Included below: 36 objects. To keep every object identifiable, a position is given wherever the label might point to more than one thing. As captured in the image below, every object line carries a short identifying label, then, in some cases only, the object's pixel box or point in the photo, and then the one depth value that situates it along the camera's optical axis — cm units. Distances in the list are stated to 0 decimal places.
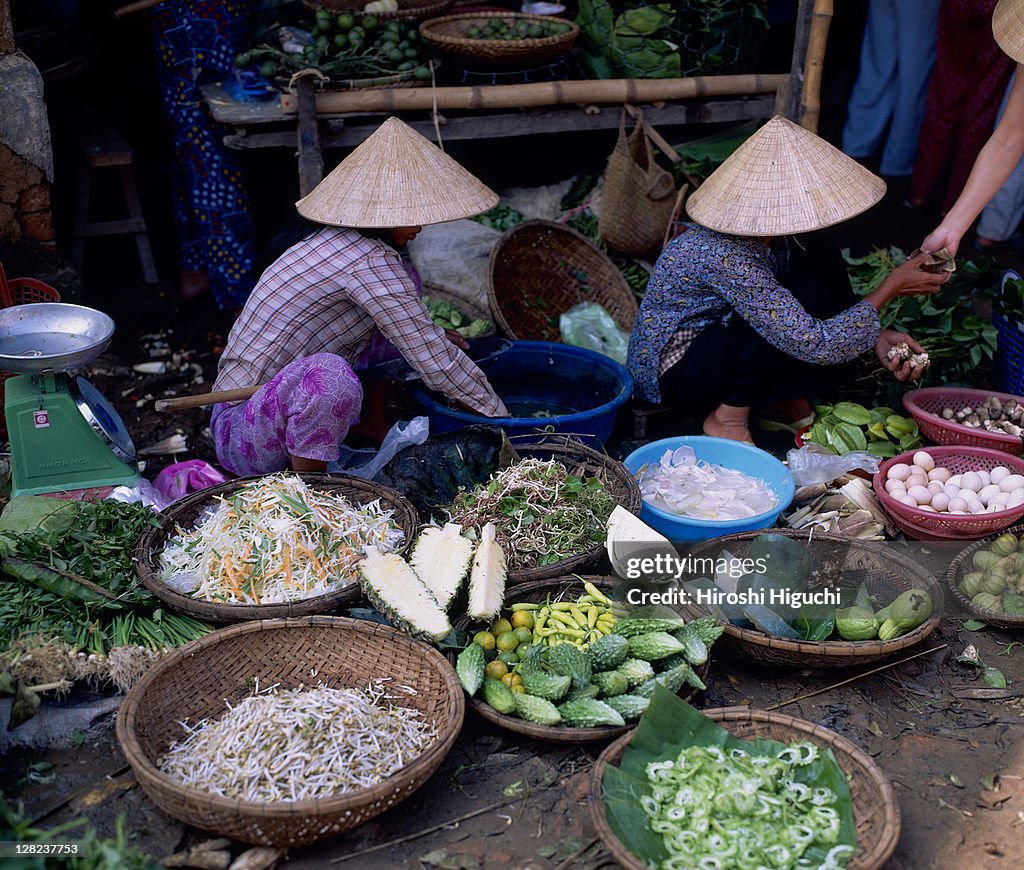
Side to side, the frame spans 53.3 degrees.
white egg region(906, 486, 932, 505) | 361
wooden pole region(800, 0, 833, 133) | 457
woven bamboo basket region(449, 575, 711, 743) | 268
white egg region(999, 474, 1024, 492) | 360
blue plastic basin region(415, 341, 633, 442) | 449
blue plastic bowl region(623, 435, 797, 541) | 352
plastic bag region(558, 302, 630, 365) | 491
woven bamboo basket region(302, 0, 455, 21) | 518
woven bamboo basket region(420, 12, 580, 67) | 487
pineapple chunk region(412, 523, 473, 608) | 305
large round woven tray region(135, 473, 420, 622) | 300
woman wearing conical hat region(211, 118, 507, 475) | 361
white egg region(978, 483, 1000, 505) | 358
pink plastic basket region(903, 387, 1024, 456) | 389
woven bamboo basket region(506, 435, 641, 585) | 320
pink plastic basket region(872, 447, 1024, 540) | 347
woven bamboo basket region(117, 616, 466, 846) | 237
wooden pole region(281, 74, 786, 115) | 469
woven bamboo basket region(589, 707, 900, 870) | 227
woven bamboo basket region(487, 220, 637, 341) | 506
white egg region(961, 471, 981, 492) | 364
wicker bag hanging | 489
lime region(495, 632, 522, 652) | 296
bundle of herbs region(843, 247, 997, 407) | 446
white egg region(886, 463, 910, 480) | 375
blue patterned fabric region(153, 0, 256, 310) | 512
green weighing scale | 348
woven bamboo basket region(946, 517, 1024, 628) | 323
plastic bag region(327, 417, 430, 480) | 395
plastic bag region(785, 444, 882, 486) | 398
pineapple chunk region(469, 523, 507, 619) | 297
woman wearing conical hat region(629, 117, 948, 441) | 378
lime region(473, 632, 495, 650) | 295
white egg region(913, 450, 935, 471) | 378
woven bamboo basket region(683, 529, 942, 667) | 295
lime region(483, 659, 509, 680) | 288
